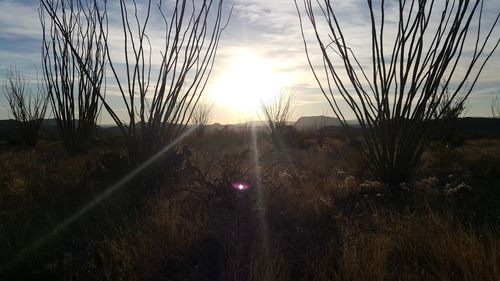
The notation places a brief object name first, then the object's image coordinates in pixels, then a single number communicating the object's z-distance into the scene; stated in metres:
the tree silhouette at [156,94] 4.46
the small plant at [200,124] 16.55
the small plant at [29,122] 12.17
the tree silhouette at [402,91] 4.05
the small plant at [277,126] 13.70
